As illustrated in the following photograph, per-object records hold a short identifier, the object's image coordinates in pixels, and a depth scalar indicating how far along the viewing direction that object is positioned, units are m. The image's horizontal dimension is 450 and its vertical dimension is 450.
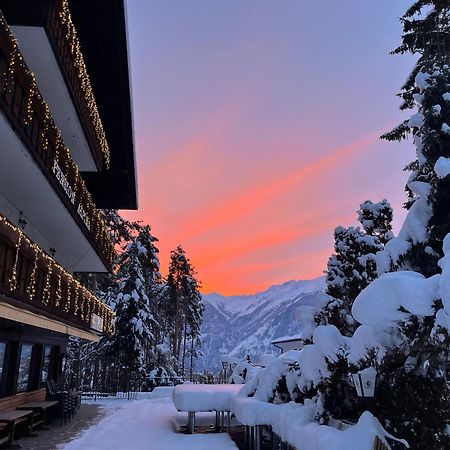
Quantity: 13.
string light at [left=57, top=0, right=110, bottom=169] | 11.71
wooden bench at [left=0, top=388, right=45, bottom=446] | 11.91
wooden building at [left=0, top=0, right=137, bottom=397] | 9.49
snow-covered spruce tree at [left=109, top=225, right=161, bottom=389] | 33.44
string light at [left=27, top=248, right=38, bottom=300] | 10.06
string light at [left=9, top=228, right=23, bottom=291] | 8.73
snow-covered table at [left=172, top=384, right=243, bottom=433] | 15.72
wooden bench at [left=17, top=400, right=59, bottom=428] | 14.58
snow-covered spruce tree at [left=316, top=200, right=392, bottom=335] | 16.83
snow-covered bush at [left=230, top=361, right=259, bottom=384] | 23.25
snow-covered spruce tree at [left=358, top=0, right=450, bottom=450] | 6.42
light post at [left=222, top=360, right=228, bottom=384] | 32.62
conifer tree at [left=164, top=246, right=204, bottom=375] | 55.87
